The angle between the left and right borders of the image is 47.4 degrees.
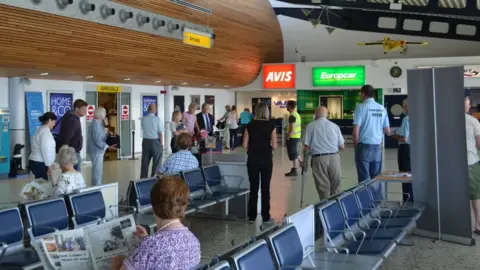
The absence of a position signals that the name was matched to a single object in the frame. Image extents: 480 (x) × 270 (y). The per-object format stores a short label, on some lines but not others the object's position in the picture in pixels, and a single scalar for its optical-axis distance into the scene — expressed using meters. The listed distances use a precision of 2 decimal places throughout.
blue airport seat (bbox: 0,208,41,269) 3.76
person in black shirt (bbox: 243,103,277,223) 6.57
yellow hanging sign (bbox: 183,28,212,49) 12.27
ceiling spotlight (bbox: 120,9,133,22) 11.19
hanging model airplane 17.56
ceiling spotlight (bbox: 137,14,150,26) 11.79
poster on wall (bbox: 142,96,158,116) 17.83
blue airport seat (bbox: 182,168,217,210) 6.35
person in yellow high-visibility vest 10.98
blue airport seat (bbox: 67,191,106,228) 4.53
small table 6.22
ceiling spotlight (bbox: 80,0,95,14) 10.09
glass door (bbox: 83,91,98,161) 15.27
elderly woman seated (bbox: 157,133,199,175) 6.48
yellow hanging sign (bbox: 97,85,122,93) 15.85
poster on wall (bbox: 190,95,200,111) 20.42
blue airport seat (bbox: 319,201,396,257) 4.18
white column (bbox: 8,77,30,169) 12.67
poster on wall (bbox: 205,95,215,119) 21.33
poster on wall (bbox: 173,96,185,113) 19.48
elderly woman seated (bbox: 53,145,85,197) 4.85
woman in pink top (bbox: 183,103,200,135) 9.70
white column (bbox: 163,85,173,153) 18.81
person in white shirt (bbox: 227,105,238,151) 17.72
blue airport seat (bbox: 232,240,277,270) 2.82
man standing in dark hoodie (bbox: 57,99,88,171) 7.75
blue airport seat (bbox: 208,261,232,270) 2.61
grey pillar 5.84
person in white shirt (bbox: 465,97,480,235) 6.12
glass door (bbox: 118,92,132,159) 16.81
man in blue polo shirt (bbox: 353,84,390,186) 6.95
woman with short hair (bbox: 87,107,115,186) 8.05
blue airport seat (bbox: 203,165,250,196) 7.04
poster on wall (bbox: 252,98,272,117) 23.75
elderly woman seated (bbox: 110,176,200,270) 2.61
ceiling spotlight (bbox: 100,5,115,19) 10.60
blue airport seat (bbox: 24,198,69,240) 4.17
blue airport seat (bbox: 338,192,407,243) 4.67
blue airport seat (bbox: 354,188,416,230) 5.13
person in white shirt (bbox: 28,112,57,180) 6.91
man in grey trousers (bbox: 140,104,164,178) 9.19
